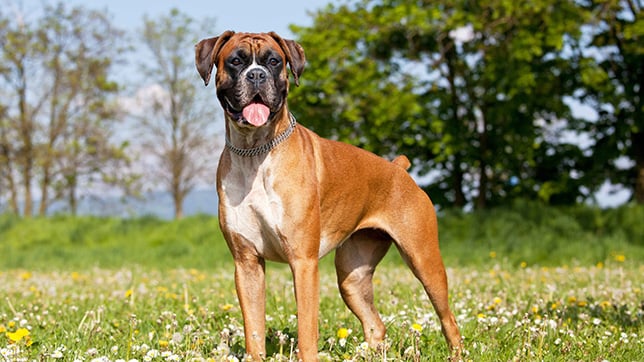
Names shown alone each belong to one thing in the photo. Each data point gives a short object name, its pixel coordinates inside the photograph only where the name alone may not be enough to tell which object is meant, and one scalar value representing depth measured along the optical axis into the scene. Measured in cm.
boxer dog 400
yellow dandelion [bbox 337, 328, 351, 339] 443
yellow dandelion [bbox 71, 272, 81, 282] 1041
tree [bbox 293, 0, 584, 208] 1928
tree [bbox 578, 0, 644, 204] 1906
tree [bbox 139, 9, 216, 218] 3008
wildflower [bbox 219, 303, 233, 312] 570
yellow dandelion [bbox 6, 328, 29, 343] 393
